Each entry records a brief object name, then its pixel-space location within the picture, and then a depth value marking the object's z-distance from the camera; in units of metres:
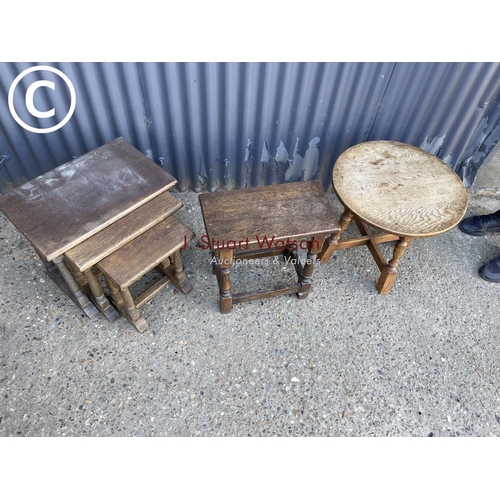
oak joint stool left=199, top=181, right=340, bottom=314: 2.22
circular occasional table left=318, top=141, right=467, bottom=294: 2.39
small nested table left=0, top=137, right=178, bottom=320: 2.15
